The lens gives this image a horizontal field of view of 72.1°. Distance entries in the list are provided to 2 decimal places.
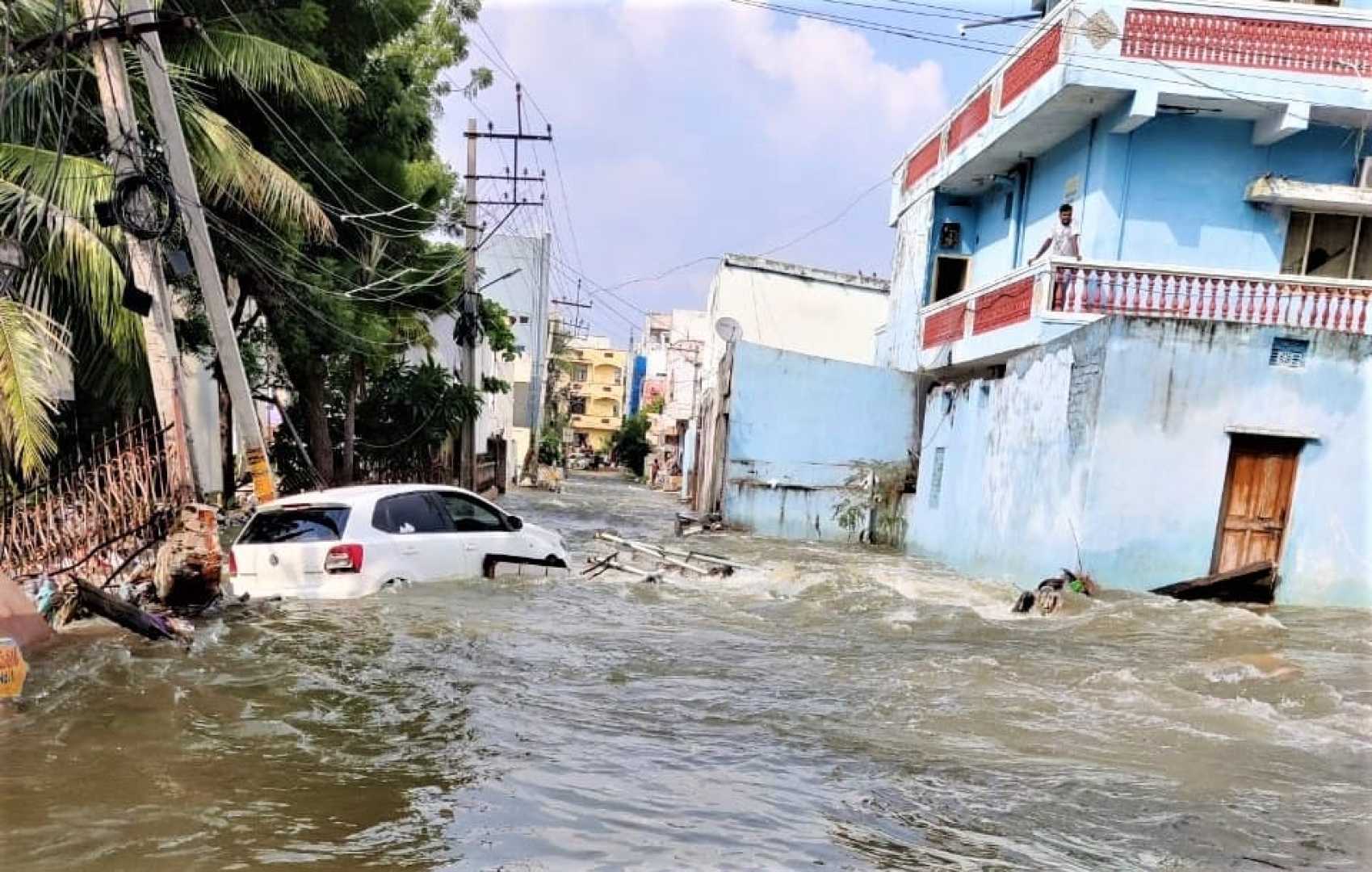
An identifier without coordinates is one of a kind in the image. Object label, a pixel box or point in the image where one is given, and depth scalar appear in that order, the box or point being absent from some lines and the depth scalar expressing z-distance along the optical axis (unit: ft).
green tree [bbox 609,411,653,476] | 221.66
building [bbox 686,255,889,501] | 94.43
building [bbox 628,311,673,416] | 255.91
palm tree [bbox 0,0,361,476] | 27.99
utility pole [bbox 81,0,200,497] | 28.84
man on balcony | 43.68
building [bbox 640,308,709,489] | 158.20
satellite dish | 67.31
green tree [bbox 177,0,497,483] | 46.11
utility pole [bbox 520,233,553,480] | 154.10
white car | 26.81
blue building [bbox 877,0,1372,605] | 34.68
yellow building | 297.12
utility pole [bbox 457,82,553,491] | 68.23
